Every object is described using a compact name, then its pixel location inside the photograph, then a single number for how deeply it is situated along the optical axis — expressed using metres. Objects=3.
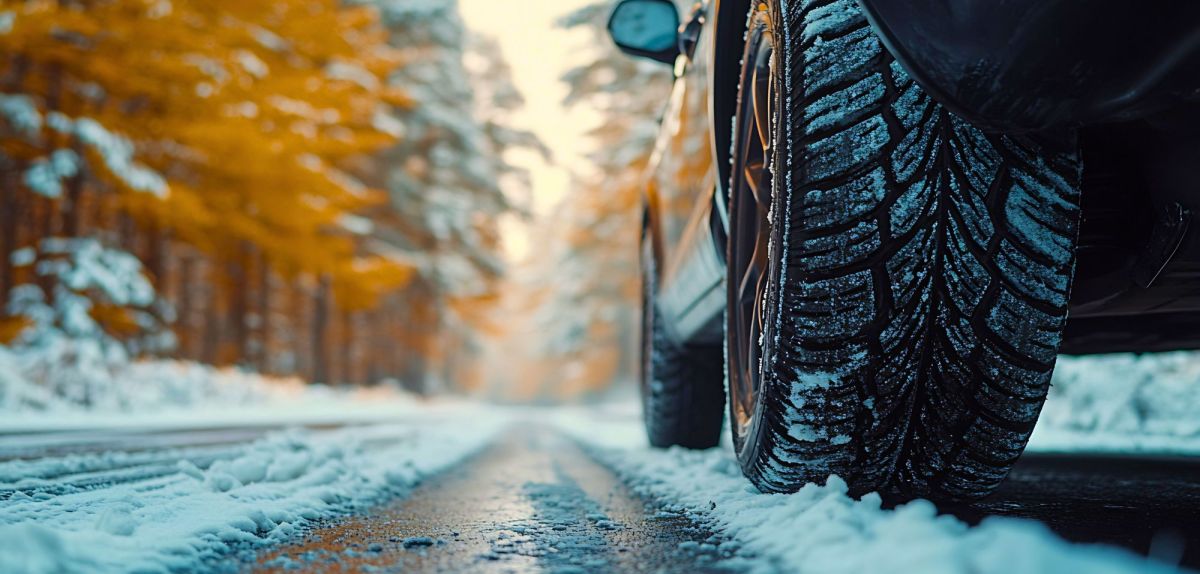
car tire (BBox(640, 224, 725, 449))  3.80
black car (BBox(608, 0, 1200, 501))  1.35
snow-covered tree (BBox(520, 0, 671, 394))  18.00
